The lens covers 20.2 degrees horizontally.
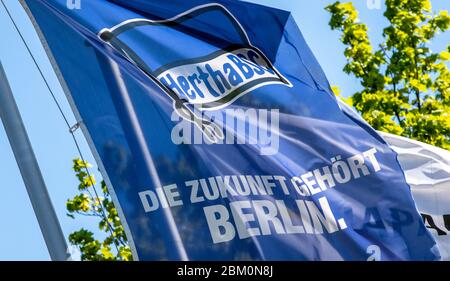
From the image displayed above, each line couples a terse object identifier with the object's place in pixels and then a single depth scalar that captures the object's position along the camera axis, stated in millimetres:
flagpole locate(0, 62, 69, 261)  8734
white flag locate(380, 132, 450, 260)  12617
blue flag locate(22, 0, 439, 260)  9453
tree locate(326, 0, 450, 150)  20266
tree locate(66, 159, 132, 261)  20594
